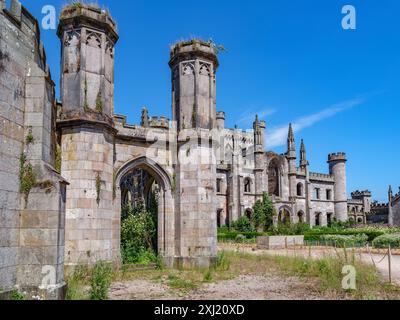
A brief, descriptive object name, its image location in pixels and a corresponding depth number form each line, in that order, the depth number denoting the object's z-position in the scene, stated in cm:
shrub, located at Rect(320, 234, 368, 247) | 2427
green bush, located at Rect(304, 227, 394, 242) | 2724
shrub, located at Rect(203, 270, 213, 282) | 1099
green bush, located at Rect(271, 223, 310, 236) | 3475
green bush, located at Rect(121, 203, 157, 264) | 1343
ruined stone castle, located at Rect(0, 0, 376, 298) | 665
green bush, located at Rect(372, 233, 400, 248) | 2209
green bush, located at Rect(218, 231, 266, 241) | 3184
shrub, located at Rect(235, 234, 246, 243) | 3024
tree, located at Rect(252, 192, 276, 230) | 4022
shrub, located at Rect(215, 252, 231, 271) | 1308
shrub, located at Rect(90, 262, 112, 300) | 765
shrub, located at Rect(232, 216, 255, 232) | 3916
